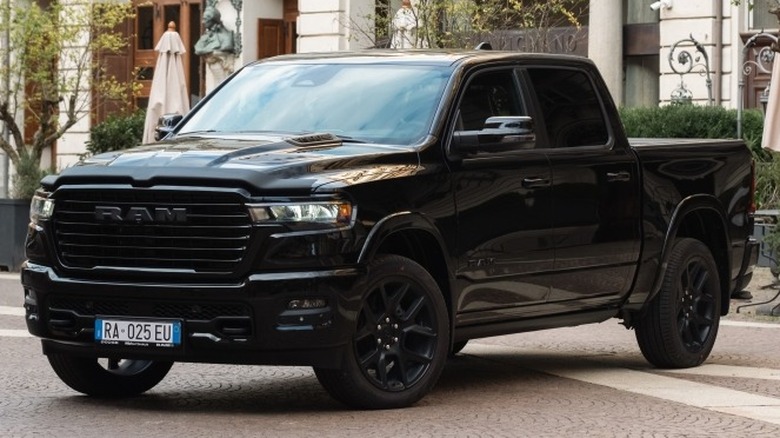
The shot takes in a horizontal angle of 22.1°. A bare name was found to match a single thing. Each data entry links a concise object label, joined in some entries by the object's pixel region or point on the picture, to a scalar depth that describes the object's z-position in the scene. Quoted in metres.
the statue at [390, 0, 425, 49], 25.72
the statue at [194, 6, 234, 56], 37.84
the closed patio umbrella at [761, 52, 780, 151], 17.28
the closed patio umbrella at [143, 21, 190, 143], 27.30
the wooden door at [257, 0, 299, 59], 38.53
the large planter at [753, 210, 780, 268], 17.69
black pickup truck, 9.47
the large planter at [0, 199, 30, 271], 24.09
